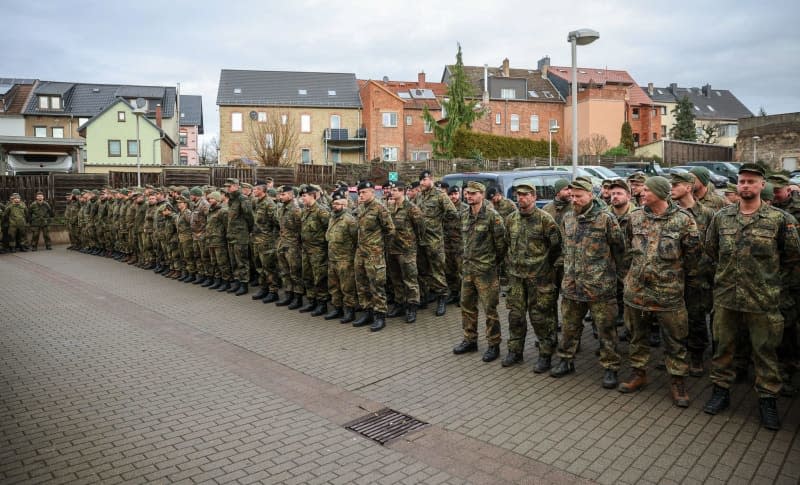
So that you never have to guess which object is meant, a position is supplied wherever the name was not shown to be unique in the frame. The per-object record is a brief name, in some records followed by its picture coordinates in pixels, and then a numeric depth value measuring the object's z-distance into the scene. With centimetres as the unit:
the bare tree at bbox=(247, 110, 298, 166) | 3385
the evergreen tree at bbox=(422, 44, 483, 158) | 4650
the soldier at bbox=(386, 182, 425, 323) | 920
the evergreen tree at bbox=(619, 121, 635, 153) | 5469
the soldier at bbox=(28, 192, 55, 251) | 2130
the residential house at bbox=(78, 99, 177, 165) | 4819
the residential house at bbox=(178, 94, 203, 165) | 8100
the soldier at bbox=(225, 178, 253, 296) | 1140
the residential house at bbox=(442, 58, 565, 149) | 5759
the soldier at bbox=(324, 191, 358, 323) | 902
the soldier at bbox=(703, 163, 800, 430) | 498
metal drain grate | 517
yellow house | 5162
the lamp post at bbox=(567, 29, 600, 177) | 1133
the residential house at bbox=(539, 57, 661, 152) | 5731
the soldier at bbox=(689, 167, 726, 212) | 723
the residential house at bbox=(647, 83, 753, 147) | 7631
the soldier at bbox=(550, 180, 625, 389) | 597
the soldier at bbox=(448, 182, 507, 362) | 705
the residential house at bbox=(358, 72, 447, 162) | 5306
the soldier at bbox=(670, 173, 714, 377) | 626
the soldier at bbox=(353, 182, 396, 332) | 870
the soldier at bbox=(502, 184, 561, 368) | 658
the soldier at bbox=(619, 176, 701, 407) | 550
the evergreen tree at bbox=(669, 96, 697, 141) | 6431
